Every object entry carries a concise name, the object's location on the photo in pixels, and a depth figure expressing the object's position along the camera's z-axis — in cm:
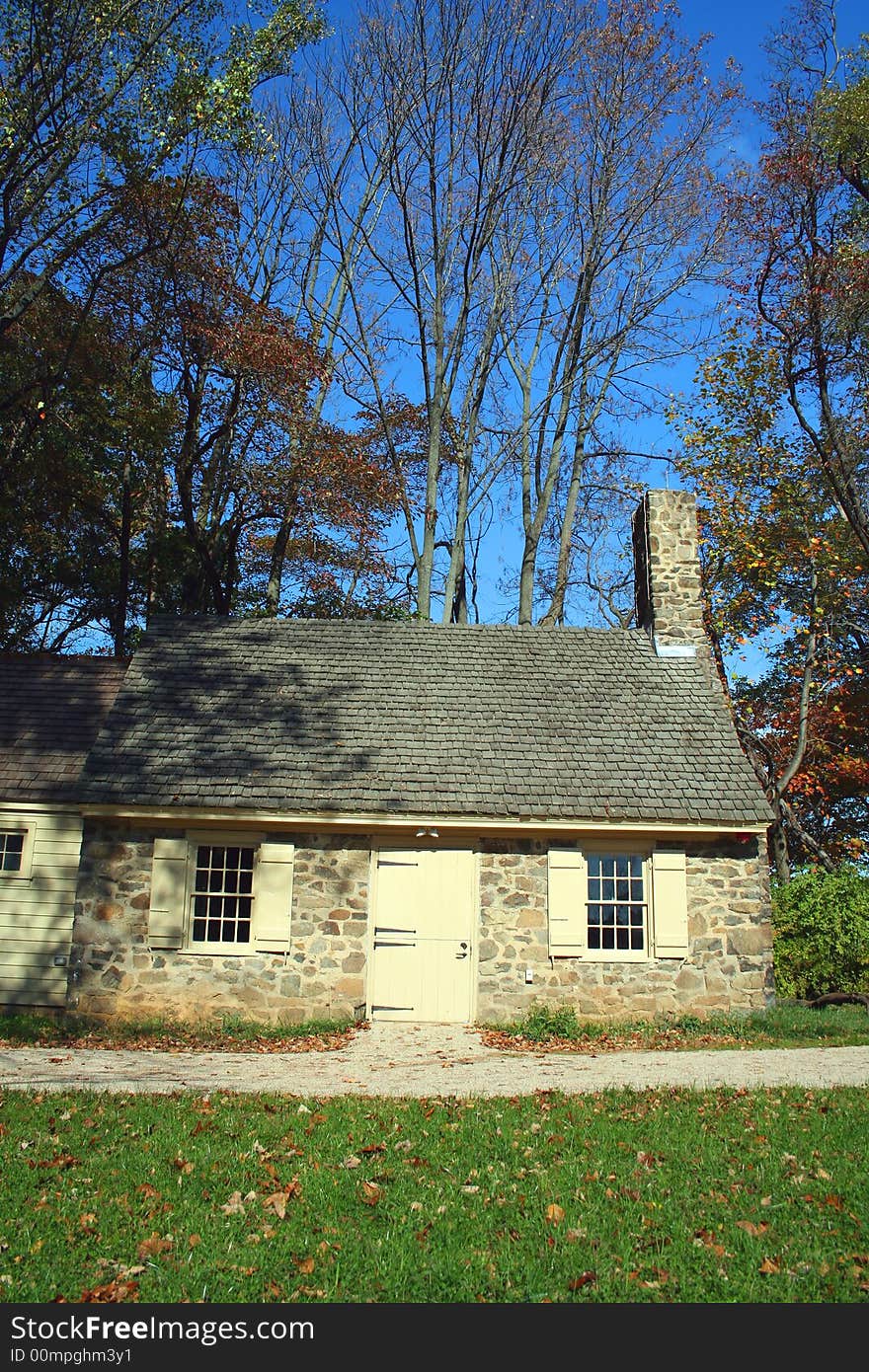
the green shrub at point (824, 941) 1398
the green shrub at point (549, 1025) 1180
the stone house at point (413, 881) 1229
